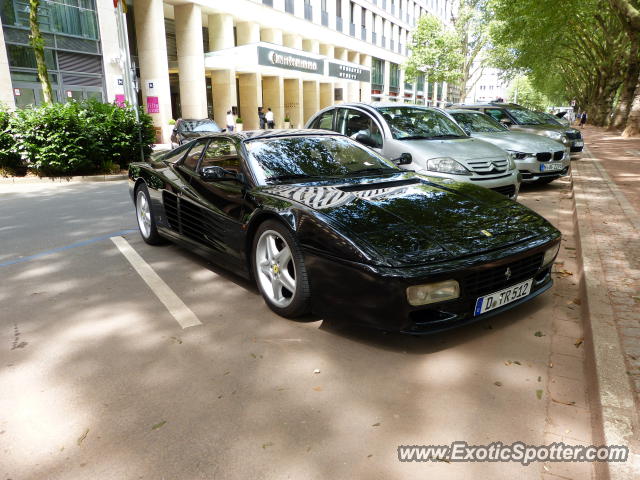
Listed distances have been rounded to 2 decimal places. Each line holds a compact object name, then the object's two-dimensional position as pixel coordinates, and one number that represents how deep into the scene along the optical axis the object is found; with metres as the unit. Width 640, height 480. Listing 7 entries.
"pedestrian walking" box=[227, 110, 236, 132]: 25.66
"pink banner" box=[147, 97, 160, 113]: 24.03
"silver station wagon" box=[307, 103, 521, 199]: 6.76
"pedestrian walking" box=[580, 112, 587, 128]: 46.01
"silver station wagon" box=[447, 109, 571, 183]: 9.12
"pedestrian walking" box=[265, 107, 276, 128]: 29.23
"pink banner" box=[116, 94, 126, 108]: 20.86
